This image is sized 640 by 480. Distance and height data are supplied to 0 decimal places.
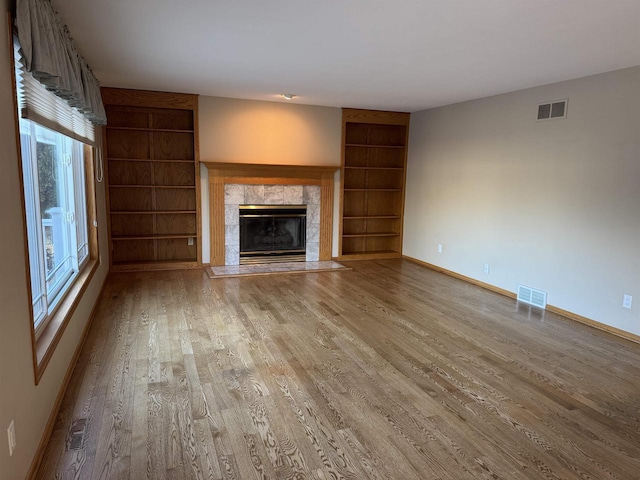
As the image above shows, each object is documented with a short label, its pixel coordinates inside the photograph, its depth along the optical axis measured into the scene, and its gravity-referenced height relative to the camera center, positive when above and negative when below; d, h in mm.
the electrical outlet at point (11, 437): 1585 -990
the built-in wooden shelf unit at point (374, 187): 6844 +59
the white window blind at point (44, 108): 2047 +470
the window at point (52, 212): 2359 -215
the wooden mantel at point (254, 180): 5855 +124
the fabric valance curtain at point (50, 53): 1860 +693
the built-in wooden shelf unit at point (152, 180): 5547 +74
